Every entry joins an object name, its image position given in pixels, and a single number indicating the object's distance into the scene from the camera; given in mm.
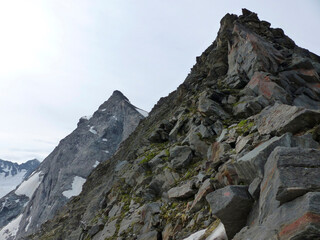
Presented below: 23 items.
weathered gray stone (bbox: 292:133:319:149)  9750
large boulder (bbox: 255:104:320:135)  10977
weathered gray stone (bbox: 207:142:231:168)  14008
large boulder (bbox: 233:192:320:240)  5543
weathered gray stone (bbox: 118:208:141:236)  17516
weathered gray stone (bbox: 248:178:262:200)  8625
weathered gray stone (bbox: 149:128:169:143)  27578
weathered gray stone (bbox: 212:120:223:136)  19619
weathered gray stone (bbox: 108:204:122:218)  21328
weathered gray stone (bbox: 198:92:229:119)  21209
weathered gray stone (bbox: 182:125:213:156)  19200
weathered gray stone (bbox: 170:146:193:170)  19236
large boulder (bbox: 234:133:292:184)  9305
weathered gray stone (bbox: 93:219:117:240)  18831
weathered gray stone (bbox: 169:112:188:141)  25109
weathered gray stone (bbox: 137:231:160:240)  14222
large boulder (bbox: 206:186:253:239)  8539
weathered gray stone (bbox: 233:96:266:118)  19078
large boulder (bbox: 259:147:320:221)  6613
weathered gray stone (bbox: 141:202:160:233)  15227
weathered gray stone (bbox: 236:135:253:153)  13195
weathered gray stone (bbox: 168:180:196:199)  14726
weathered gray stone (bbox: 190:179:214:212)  12539
